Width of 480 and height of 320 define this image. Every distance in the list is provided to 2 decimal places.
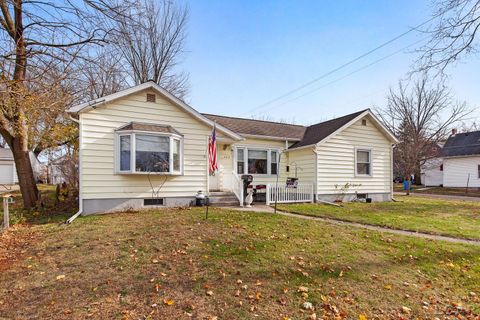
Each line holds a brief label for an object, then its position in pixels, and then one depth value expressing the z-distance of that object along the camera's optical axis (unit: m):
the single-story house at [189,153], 9.96
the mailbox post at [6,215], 7.61
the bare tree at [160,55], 20.17
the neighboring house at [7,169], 30.69
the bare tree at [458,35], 8.60
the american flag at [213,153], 8.74
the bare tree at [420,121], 29.02
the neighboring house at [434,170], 31.06
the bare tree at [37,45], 6.98
